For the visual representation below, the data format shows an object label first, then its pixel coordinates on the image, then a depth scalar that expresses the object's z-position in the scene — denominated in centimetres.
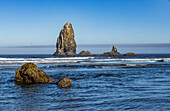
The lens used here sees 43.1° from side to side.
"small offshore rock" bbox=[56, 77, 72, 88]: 1673
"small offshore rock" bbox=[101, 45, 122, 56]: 14604
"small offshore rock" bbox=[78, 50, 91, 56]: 16130
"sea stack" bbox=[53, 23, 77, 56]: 16800
